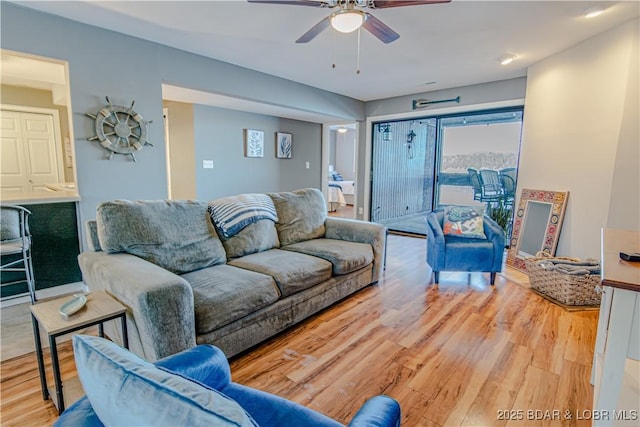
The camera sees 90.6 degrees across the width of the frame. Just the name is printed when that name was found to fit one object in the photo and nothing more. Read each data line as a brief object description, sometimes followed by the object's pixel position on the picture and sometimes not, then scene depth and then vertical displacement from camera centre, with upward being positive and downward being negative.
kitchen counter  2.67 -0.27
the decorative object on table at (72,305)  1.50 -0.68
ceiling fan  1.96 +1.04
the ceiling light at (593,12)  2.47 +1.29
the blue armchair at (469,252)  3.19 -0.79
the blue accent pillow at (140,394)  0.48 -0.37
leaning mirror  3.45 -0.58
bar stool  2.42 -0.55
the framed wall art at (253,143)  5.79 +0.51
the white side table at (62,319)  1.41 -0.70
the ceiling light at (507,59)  3.48 +1.28
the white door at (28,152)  4.89 +0.24
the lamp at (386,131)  5.96 +0.78
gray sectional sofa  1.64 -0.69
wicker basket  2.72 -0.96
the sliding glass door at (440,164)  4.71 +0.16
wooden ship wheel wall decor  2.89 +0.37
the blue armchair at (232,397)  0.65 -0.68
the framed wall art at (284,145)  6.29 +0.51
